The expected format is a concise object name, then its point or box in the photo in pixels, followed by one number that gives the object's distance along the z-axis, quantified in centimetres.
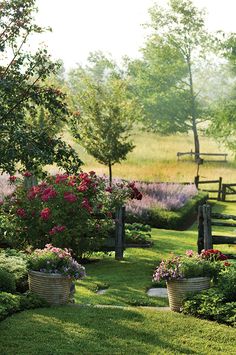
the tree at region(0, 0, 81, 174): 1088
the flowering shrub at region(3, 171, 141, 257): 1242
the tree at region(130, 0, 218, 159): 4584
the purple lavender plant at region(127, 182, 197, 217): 2058
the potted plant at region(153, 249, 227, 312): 892
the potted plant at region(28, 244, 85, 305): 888
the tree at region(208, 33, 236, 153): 3130
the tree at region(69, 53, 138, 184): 2555
